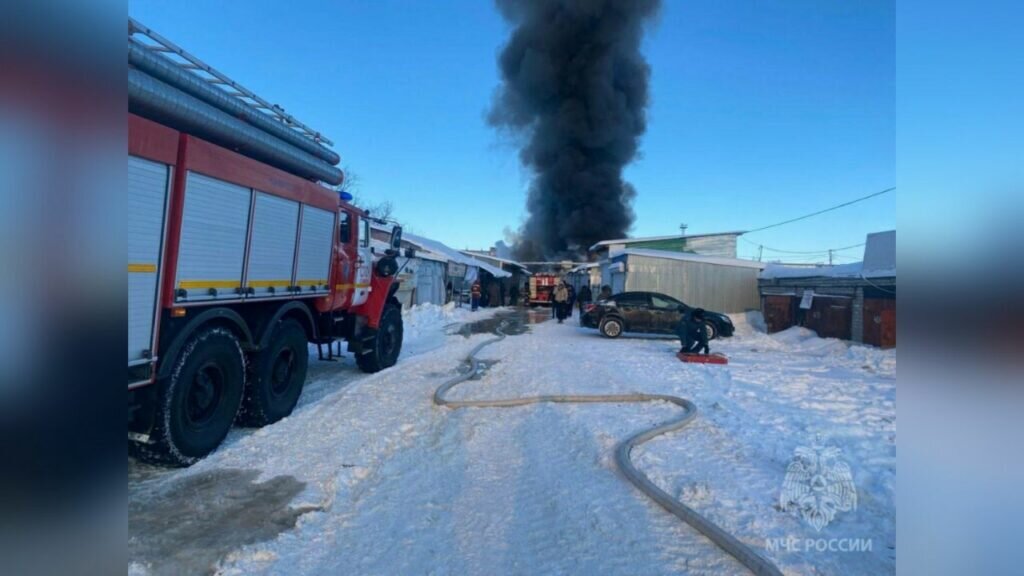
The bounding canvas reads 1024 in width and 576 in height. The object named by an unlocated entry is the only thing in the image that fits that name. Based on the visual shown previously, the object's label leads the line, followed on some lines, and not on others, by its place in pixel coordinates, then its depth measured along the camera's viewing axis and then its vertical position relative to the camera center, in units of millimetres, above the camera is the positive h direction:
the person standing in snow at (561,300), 20750 +324
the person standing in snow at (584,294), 24188 +735
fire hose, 2719 -1246
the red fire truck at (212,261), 3668 +252
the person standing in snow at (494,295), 35250 +644
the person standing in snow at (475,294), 26000 +458
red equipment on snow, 9914 -822
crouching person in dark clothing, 10359 -367
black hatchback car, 14625 -92
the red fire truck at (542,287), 33344 +1323
